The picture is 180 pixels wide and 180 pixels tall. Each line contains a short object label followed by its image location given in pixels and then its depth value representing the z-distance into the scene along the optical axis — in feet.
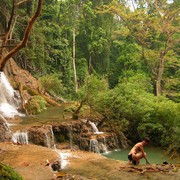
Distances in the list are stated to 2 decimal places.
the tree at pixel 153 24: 71.67
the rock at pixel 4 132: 37.88
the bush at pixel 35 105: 62.03
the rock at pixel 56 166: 27.96
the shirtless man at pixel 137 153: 28.84
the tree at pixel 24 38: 16.63
